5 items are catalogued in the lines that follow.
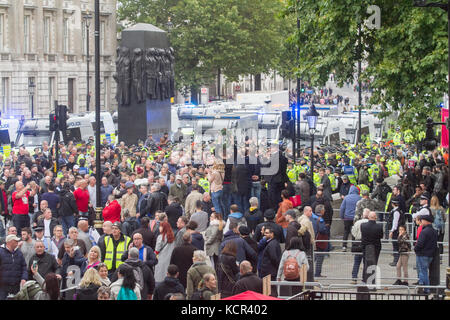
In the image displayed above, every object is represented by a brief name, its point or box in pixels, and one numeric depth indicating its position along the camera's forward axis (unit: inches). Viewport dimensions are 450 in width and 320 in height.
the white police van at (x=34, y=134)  1662.2
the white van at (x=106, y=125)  1874.5
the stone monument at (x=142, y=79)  1705.2
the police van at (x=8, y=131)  1678.2
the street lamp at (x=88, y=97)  2564.0
